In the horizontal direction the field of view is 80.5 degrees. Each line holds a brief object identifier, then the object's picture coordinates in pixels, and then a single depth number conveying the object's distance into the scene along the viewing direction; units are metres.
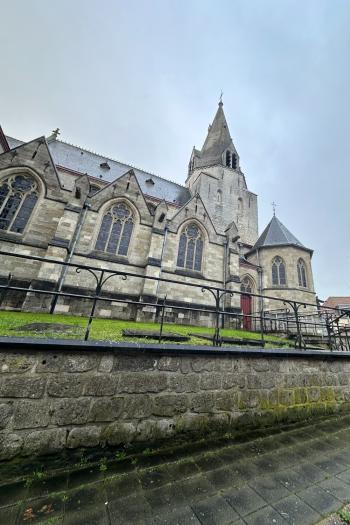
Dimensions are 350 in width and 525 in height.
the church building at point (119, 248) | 10.39
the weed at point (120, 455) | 2.46
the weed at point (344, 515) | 1.73
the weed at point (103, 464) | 2.25
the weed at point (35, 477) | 2.03
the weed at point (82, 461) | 2.31
